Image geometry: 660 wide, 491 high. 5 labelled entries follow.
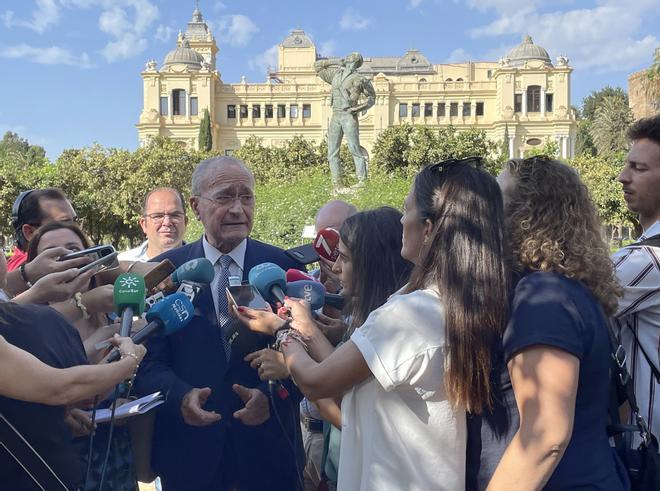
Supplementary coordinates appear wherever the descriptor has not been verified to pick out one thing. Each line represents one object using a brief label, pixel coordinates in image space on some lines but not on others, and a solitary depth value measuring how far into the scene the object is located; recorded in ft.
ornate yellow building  238.27
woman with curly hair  6.50
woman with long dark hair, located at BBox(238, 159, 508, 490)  6.83
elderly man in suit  10.25
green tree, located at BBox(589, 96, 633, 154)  164.14
